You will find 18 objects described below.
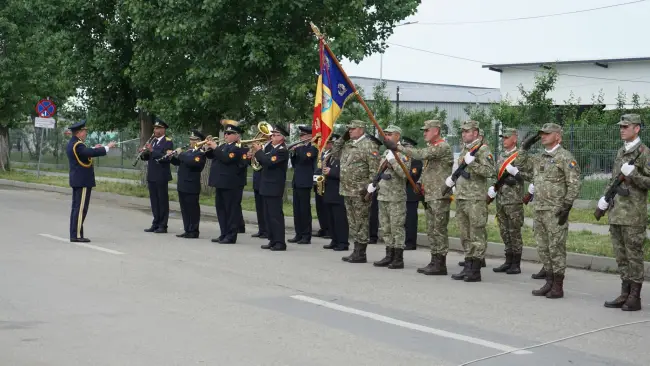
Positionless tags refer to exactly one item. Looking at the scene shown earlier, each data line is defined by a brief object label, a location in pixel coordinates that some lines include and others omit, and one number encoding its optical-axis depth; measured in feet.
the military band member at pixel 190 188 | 49.90
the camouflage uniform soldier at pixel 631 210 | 30.60
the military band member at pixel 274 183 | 45.32
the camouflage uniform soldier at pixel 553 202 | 32.91
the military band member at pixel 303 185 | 49.03
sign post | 100.58
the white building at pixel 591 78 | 127.44
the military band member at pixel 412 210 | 47.44
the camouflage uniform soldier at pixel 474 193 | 36.50
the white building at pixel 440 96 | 203.66
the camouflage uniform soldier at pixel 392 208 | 39.83
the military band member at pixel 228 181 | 47.80
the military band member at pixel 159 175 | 52.06
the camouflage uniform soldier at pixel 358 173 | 41.88
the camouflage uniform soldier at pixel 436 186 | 37.93
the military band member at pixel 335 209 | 45.96
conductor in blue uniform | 46.55
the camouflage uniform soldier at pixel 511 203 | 39.45
